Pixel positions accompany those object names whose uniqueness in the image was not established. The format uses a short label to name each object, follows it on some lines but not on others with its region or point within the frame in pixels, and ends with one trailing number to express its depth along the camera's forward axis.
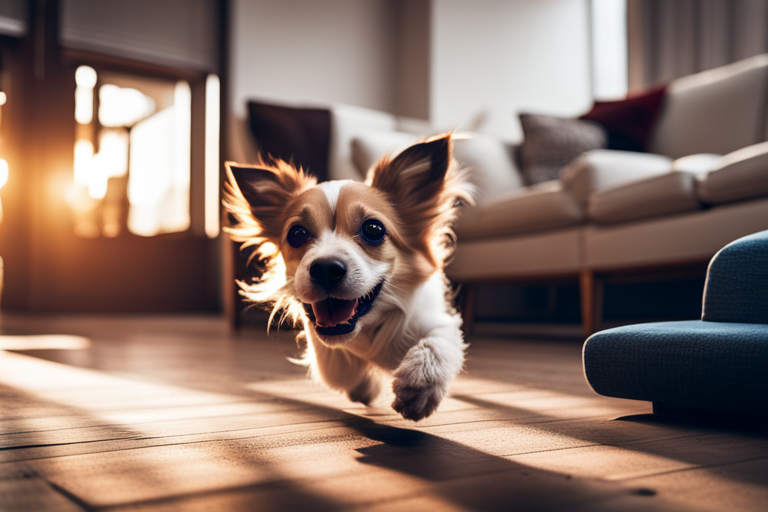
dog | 1.08
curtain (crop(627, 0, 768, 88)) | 4.85
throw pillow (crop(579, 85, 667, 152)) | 3.54
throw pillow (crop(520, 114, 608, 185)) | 3.51
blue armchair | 0.91
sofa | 2.32
